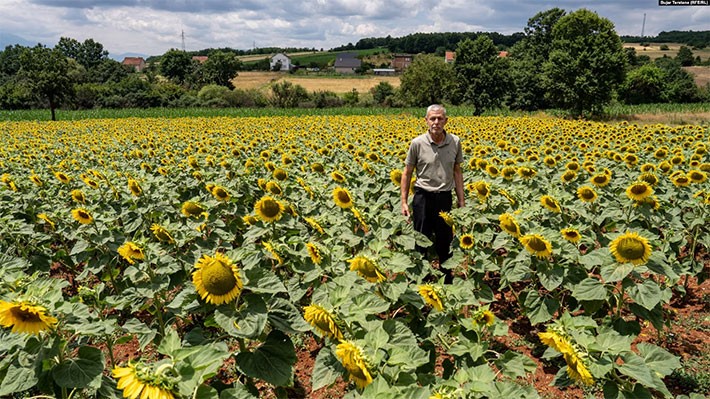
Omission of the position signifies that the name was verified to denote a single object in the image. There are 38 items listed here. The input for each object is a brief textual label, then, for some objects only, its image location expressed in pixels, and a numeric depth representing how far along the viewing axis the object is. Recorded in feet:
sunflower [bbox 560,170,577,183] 19.22
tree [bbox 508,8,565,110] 147.33
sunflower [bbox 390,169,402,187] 19.56
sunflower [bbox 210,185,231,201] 16.65
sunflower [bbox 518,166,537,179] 20.10
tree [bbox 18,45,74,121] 105.81
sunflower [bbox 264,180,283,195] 16.52
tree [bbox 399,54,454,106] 152.76
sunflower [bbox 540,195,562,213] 15.33
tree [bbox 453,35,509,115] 125.90
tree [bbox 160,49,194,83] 272.72
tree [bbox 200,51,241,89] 250.98
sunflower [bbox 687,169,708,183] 19.16
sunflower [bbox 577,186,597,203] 16.57
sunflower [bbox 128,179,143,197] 19.01
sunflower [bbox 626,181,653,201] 15.15
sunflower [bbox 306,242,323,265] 10.35
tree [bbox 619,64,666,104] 178.29
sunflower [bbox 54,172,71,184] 21.79
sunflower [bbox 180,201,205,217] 14.89
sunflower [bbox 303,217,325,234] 13.27
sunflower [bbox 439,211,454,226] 14.75
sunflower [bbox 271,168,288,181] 19.71
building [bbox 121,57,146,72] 458.50
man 15.28
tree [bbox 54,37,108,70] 341.21
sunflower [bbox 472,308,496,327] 8.79
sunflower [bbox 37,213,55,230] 16.59
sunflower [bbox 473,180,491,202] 16.76
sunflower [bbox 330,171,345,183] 19.69
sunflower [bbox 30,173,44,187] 21.08
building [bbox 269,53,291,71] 414.41
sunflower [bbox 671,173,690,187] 17.76
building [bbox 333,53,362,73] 395.96
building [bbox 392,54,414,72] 408.26
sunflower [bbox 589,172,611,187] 18.07
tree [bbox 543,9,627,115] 107.04
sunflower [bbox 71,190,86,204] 17.90
